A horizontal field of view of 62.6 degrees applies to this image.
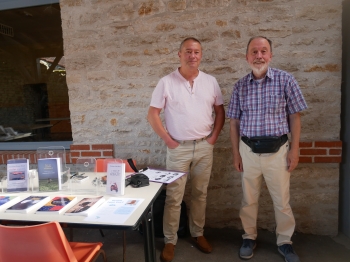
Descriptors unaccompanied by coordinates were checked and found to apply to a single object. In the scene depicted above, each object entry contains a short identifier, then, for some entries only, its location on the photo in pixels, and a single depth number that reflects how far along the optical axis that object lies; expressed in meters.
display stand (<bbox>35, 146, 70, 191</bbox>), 2.37
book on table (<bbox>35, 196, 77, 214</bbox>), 1.88
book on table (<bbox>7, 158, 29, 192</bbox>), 2.32
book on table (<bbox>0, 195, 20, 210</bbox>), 2.03
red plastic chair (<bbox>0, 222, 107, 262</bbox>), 1.53
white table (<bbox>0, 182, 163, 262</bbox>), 1.71
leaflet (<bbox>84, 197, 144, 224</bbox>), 1.76
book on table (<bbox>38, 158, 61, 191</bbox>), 2.27
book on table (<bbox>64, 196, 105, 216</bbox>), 1.85
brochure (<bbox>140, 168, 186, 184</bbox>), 2.45
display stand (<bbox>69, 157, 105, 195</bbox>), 2.27
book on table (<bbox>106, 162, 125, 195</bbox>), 2.17
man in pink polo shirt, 2.75
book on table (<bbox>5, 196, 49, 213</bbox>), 1.92
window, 3.87
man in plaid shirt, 2.53
